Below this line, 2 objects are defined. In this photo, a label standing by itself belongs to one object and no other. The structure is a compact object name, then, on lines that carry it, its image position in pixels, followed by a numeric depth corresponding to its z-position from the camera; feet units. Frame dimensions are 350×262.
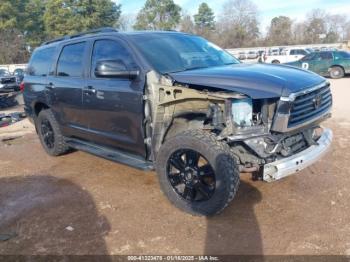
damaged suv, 11.73
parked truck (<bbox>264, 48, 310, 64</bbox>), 82.94
